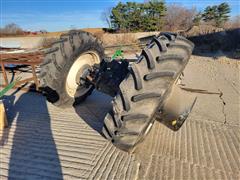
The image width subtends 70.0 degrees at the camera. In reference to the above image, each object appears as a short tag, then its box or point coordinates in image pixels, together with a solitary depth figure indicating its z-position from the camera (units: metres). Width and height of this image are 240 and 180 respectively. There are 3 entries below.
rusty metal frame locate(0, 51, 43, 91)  4.70
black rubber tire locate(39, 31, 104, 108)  2.79
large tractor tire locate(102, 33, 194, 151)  1.89
